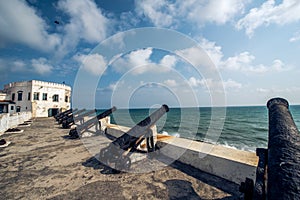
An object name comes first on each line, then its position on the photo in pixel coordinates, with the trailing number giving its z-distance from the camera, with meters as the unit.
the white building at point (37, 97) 28.83
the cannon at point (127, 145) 4.13
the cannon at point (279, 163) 1.42
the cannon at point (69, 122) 12.33
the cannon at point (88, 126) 8.06
